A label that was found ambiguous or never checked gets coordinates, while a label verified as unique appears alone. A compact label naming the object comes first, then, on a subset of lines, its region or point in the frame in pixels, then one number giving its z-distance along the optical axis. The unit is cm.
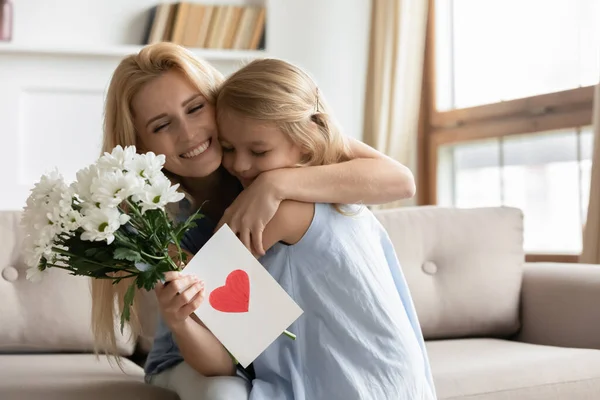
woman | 138
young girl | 137
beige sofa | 175
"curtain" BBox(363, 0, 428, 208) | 349
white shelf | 341
